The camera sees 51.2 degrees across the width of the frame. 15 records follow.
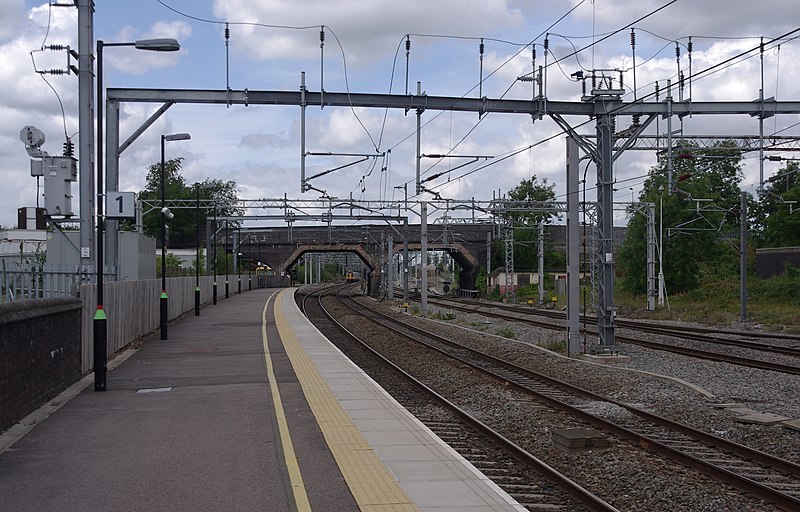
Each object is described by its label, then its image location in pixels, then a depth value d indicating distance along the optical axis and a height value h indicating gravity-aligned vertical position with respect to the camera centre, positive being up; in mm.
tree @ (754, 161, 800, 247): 64562 +3151
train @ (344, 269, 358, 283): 149812 -1967
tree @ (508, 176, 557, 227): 110188 +9877
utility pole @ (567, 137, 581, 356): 21656 +405
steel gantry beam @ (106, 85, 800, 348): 21484 +4176
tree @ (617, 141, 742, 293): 53562 +1346
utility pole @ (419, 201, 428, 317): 40469 +678
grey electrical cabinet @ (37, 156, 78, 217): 19016 +1986
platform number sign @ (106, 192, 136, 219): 15227 +1164
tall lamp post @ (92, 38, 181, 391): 14195 -990
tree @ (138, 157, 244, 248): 102938 +8986
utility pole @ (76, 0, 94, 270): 17844 +3201
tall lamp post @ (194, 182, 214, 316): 39528 -1351
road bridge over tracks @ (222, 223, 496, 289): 83438 +2497
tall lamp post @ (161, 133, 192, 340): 26078 +255
